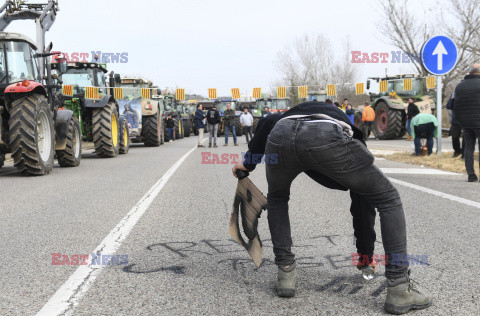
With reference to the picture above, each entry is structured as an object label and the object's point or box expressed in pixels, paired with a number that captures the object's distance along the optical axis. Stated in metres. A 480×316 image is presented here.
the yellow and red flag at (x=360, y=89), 29.69
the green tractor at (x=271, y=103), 38.30
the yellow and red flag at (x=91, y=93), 15.99
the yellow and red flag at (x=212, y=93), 31.45
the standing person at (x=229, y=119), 23.17
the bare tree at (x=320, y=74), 62.09
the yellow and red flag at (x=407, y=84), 24.64
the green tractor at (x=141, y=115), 20.61
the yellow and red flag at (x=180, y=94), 31.31
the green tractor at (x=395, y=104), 22.77
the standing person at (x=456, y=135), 11.86
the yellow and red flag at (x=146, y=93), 22.81
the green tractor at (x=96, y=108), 15.08
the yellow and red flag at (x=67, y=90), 16.25
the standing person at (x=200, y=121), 21.58
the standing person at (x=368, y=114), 23.58
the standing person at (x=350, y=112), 22.20
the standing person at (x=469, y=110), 8.29
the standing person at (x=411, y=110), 19.54
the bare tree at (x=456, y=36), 27.88
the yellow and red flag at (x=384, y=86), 25.62
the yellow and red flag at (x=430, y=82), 24.52
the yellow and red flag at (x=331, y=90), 30.88
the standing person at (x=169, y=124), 28.02
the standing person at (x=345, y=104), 23.31
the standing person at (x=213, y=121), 21.62
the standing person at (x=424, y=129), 12.84
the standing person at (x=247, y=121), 22.81
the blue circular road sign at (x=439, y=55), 11.36
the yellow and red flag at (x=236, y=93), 32.25
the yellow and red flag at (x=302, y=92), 30.78
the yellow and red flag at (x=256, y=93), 32.41
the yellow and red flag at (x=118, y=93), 20.00
